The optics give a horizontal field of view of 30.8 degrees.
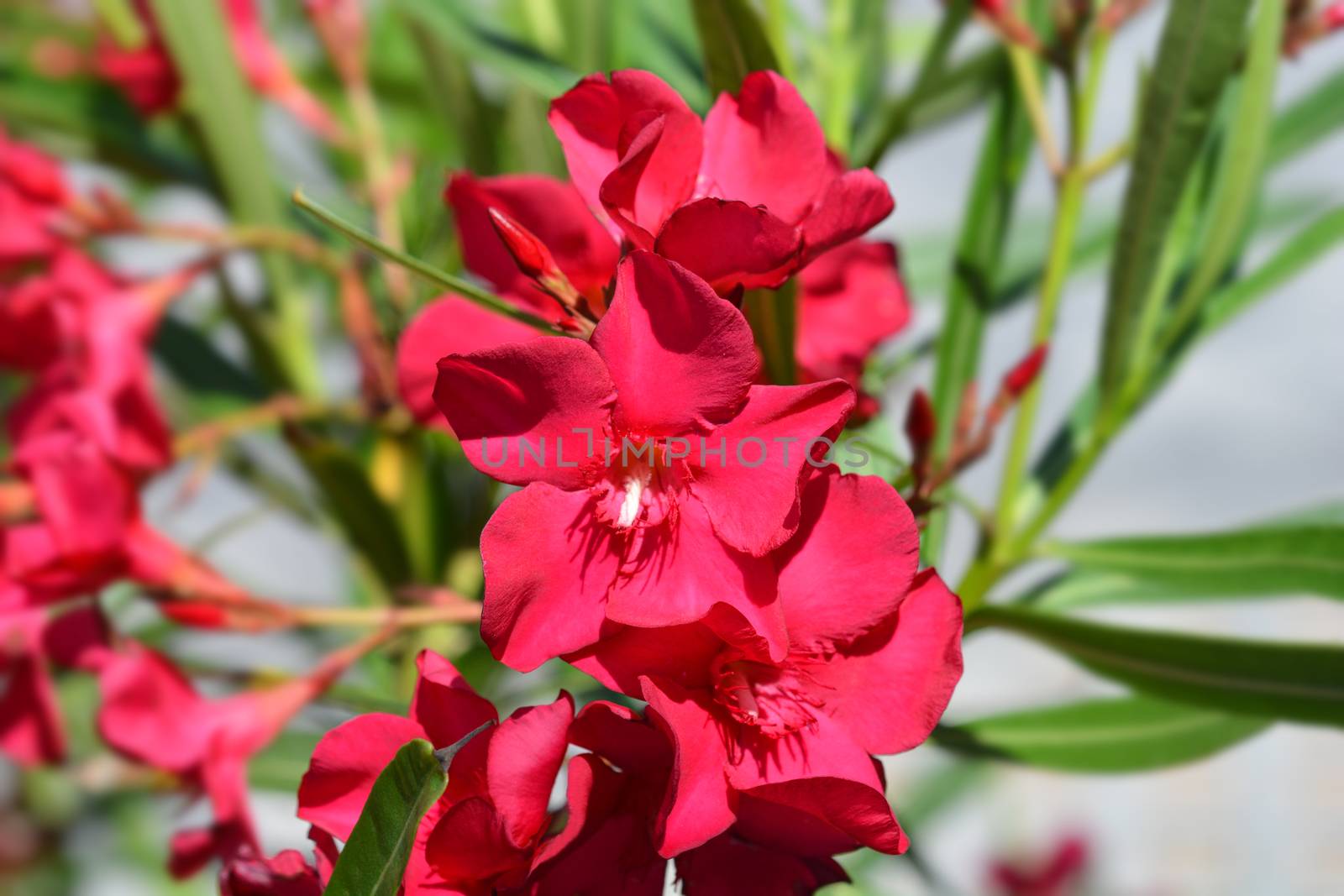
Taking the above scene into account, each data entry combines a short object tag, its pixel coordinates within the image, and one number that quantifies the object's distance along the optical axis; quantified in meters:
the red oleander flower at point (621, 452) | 0.29
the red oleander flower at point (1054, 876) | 1.84
